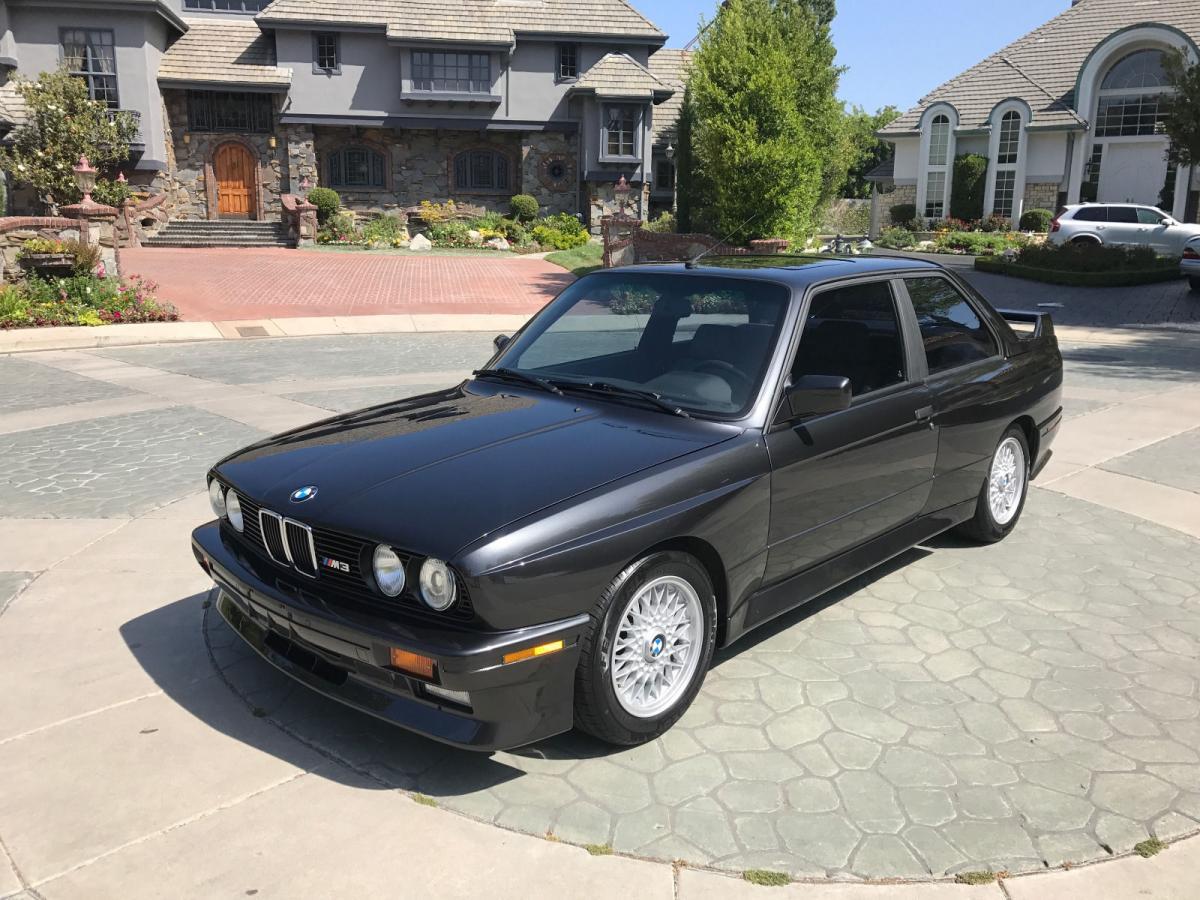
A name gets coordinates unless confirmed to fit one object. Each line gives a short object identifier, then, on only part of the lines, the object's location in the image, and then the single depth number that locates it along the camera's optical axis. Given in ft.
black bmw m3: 10.89
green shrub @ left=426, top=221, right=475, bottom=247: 103.96
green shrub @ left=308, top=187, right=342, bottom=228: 101.55
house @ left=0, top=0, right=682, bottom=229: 105.40
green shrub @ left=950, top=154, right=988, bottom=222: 129.18
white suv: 88.38
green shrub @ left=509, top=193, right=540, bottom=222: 109.70
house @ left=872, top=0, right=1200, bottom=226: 122.83
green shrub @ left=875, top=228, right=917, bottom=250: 118.42
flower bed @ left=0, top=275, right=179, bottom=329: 50.78
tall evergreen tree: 68.69
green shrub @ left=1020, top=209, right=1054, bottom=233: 122.72
